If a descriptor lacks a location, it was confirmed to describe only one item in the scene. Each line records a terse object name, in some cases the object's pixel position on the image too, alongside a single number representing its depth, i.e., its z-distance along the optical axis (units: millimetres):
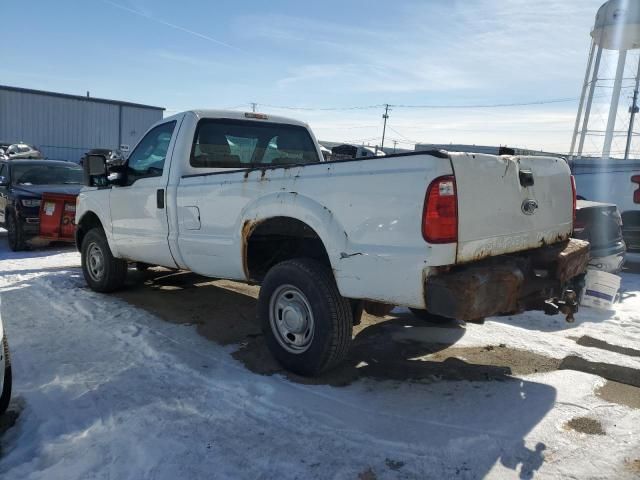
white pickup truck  3000
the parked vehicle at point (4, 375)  3074
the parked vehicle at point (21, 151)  24952
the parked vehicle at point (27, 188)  9375
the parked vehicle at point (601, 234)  5957
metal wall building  34125
